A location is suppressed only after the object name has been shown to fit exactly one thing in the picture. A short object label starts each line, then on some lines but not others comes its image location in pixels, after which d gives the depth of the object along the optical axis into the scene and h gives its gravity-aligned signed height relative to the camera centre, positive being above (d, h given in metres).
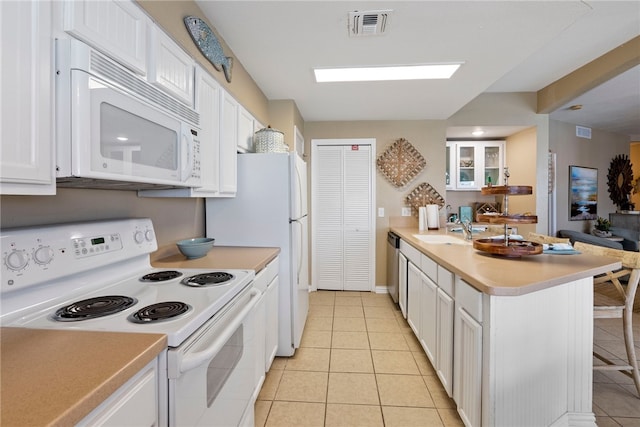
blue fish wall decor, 1.59 +1.04
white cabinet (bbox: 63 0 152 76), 0.85 +0.62
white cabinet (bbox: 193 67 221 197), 1.62 +0.49
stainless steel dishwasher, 3.26 -0.65
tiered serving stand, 1.61 -0.07
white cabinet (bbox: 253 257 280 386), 1.67 -0.71
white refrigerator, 2.12 -0.04
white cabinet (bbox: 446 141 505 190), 4.25 +0.72
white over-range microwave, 0.82 +0.29
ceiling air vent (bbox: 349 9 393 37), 1.69 +1.19
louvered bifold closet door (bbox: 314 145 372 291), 3.88 -0.10
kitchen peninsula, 1.26 -0.63
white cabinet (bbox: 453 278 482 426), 1.32 -0.73
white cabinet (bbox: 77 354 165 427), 0.58 -0.44
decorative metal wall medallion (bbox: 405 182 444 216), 3.78 +0.18
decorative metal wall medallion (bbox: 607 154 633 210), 5.01 +0.53
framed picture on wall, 4.70 +0.30
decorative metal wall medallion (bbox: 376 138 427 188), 3.78 +0.64
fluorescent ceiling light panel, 2.39 +1.22
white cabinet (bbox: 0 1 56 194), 0.68 +0.28
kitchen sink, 2.49 -0.29
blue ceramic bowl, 1.68 -0.24
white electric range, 0.82 -0.33
